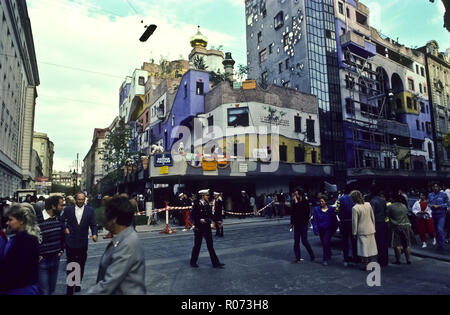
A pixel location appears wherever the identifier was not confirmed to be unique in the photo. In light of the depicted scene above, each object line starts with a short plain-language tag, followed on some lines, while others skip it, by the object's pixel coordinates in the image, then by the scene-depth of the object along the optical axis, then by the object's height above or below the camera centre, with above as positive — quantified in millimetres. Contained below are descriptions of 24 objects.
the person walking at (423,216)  10209 -1027
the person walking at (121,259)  2592 -602
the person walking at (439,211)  9297 -791
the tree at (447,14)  6097 +3608
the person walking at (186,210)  16594 -1106
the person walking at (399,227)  7642 -1043
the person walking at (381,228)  7426 -1030
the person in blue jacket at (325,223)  7504 -894
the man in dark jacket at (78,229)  5594 -682
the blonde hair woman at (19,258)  2836 -622
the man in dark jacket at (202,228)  7344 -933
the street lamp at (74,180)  45325 +2108
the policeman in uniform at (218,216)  12383 -1049
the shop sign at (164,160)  21312 +2262
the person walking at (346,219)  7684 -822
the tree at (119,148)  30203 +4579
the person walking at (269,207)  22547 -1322
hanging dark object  11453 +6179
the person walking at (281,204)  23688 -1202
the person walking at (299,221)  7712 -842
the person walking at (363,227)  6848 -920
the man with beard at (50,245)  4559 -816
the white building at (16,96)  27219 +11511
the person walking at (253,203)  24094 -1063
